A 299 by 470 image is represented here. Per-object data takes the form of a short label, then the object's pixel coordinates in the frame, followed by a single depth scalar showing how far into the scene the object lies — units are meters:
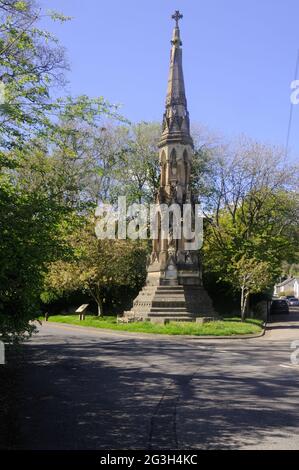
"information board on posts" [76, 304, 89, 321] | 28.45
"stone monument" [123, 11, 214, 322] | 24.72
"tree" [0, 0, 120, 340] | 7.39
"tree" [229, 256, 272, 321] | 28.33
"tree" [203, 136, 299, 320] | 35.91
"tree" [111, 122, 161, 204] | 41.83
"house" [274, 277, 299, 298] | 96.43
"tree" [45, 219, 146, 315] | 29.56
